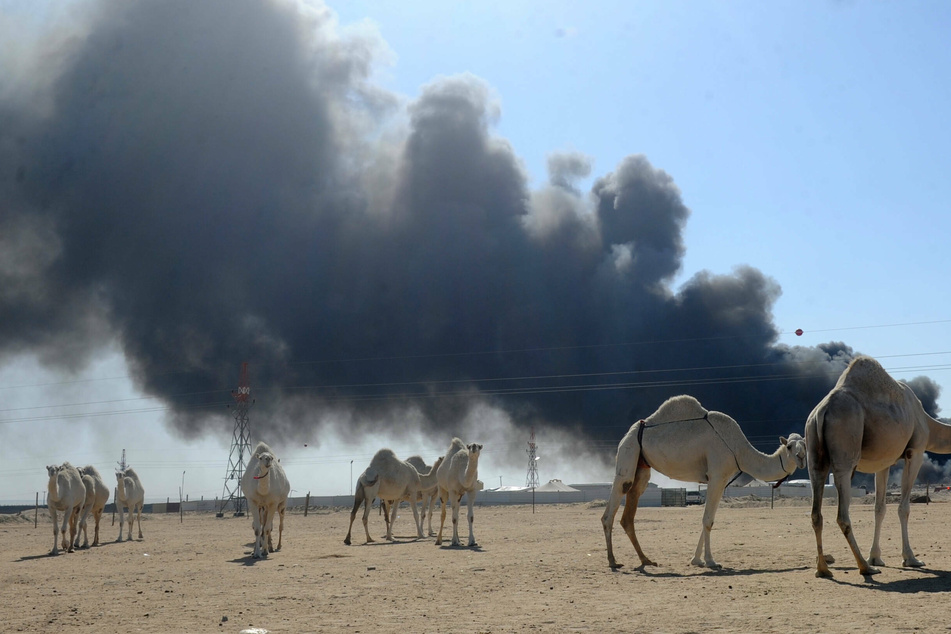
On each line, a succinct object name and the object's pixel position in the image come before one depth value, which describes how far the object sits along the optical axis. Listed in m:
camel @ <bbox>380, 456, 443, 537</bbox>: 32.72
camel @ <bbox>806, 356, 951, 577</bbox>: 13.16
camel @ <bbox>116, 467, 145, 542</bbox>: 32.75
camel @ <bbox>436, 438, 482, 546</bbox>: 26.16
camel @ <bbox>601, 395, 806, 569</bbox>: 17.02
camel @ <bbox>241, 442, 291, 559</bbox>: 22.73
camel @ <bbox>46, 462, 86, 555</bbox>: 26.81
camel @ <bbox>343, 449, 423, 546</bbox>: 30.89
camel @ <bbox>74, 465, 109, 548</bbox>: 30.88
